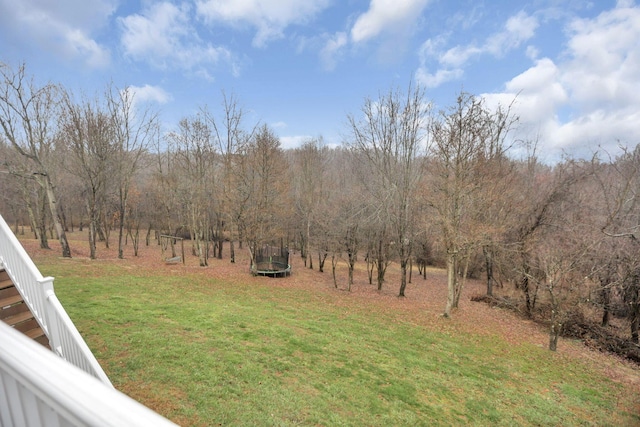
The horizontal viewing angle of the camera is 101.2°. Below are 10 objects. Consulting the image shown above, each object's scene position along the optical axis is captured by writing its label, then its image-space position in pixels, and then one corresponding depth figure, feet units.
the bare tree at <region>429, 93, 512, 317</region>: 34.83
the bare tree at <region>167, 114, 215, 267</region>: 59.41
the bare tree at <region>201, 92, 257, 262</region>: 54.04
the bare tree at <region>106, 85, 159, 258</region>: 51.34
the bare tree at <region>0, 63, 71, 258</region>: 42.57
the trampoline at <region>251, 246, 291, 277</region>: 52.70
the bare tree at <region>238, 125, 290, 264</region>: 53.93
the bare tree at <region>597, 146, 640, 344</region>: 33.81
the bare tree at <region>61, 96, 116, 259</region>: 46.34
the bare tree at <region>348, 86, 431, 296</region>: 46.68
